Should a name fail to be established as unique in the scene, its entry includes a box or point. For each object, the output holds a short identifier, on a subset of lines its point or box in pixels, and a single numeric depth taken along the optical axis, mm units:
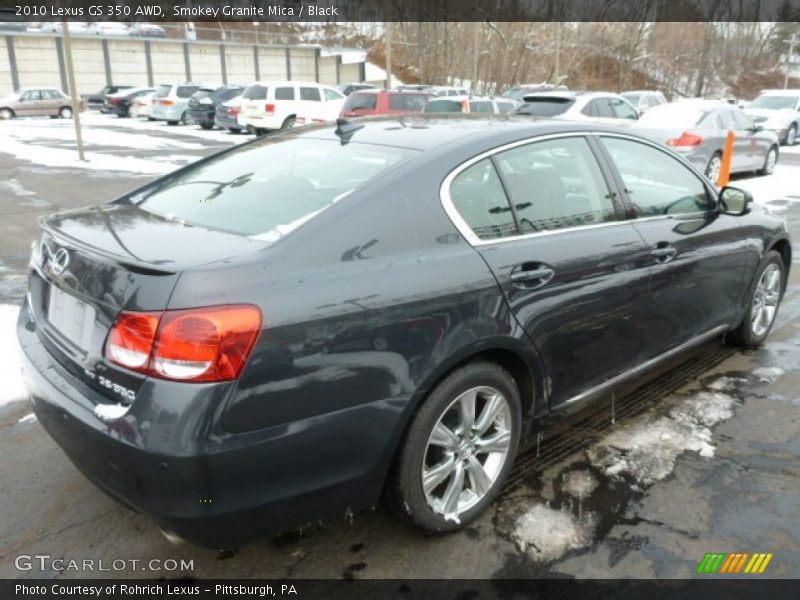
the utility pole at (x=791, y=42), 57719
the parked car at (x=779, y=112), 22062
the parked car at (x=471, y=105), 16938
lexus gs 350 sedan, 2082
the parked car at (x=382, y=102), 18891
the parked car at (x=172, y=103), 28656
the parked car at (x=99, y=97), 38872
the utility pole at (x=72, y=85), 13609
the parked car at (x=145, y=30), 46625
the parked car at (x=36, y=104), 32781
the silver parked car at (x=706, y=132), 11602
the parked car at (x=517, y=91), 25739
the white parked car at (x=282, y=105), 21641
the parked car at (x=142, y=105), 30531
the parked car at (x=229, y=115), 23328
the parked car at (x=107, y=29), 45062
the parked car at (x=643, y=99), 23645
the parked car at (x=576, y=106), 12555
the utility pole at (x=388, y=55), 29141
